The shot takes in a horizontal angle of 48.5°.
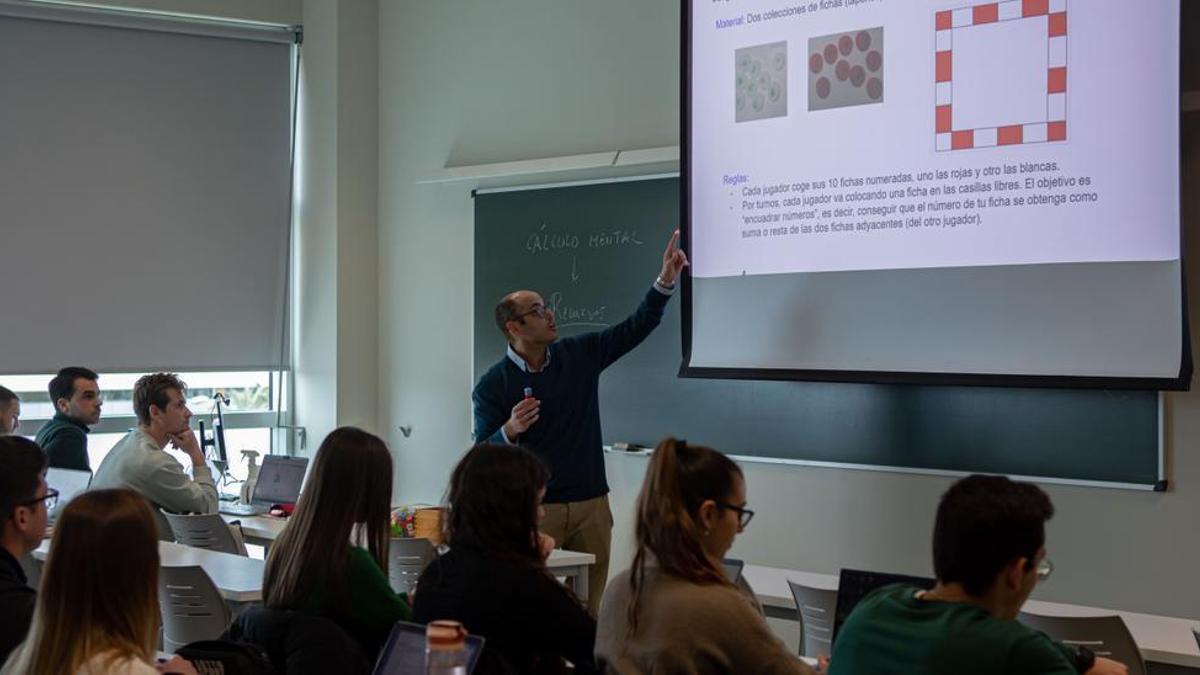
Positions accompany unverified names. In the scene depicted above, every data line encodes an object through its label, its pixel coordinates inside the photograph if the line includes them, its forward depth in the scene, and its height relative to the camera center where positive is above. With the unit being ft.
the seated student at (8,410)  19.86 -0.88
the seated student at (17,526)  8.64 -1.17
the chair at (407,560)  14.55 -2.30
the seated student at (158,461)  17.43 -1.44
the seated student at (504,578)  8.74 -1.50
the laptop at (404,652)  7.98 -1.81
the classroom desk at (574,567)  15.29 -2.49
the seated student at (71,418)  19.86 -1.02
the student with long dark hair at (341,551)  9.62 -1.46
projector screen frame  14.02 -0.25
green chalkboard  15.67 -0.62
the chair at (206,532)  17.17 -2.34
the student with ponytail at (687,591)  7.89 -1.45
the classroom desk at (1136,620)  10.98 -2.47
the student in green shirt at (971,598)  6.85 -1.32
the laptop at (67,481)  17.49 -1.73
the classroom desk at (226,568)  12.89 -2.32
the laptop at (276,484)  20.53 -2.06
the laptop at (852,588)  9.53 -1.69
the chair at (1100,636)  10.27 -2.21
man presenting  17.12 -0.64
